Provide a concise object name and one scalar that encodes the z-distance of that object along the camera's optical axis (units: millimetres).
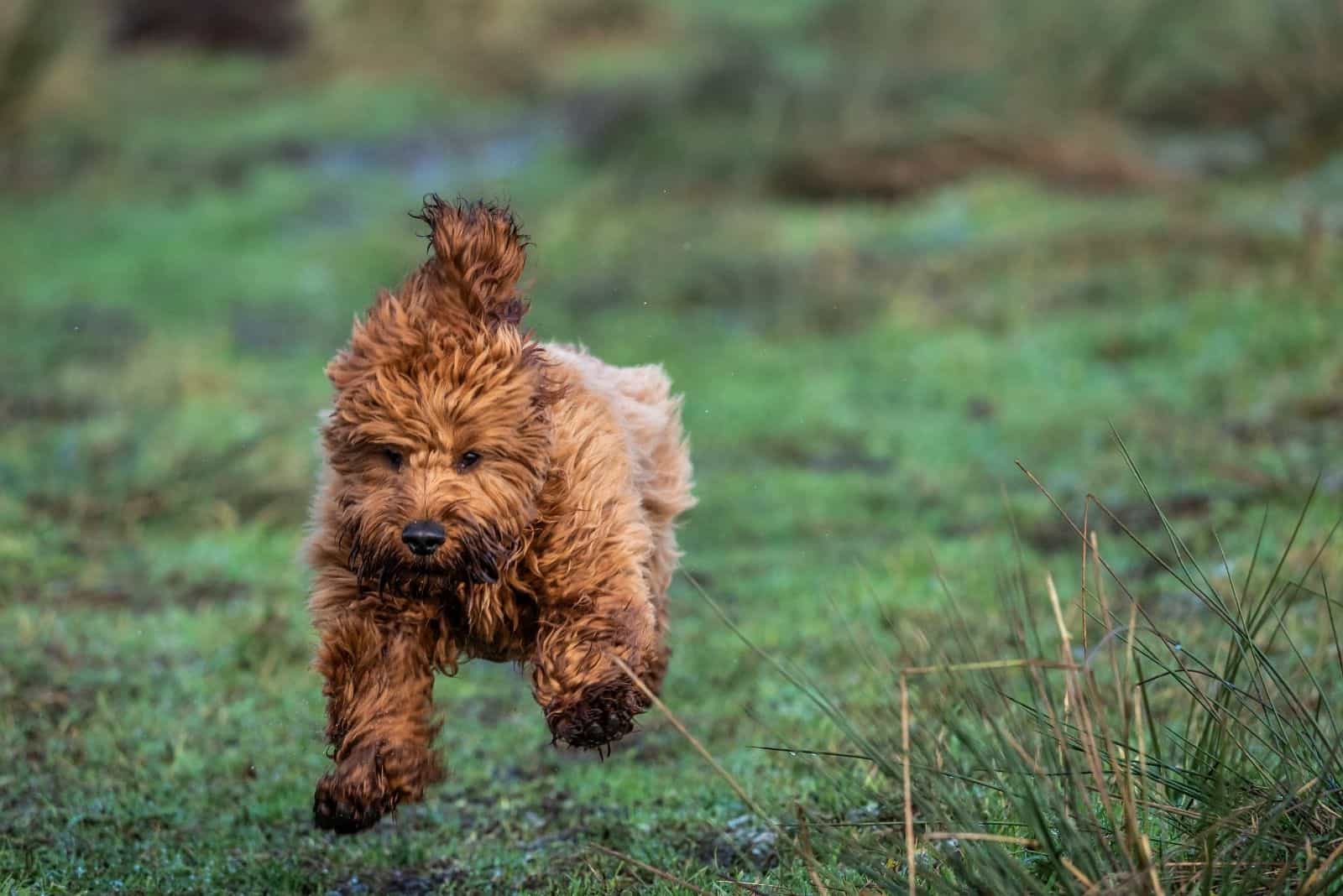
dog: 9719
